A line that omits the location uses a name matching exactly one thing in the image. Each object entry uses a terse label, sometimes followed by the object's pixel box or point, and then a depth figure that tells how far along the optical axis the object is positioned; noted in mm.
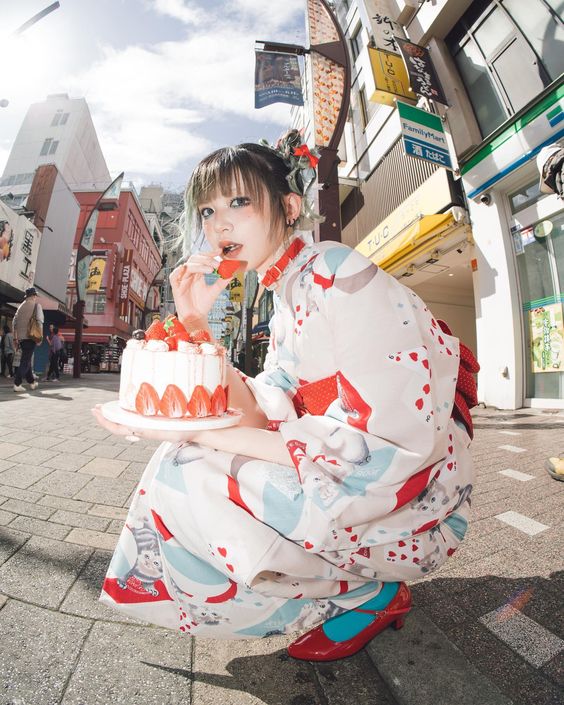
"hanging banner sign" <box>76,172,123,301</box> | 12398
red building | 25438
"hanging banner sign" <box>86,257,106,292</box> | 24516
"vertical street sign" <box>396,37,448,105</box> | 6926
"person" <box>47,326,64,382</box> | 10594
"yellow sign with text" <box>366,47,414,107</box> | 7047
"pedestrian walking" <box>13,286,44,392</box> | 6945
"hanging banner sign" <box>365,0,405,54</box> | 7523
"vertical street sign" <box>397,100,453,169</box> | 6859
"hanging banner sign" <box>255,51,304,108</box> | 6920
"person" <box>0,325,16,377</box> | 11344
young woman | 784
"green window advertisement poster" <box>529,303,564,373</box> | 5562
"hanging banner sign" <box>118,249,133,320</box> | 27953
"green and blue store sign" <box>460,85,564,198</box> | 5195
